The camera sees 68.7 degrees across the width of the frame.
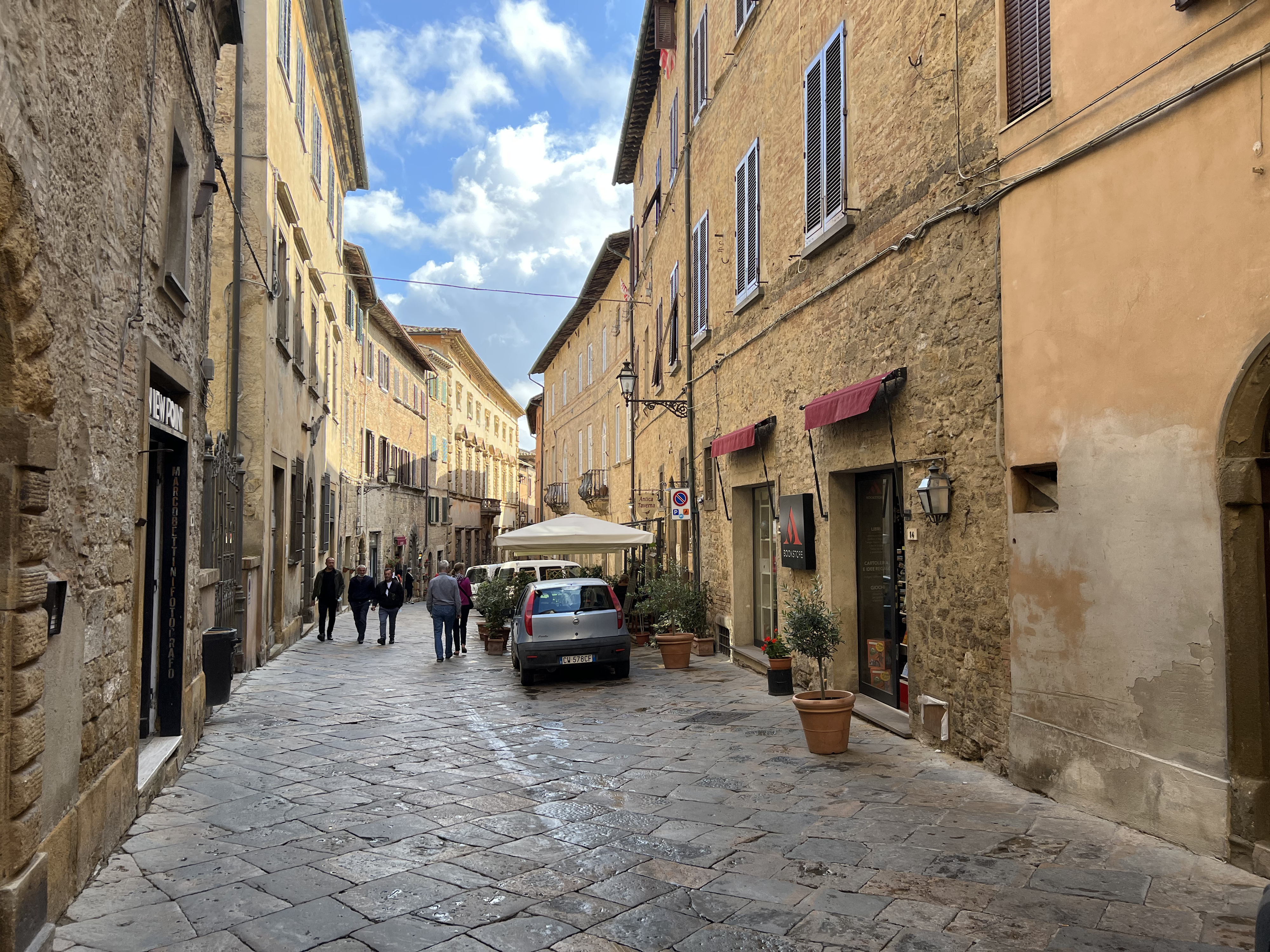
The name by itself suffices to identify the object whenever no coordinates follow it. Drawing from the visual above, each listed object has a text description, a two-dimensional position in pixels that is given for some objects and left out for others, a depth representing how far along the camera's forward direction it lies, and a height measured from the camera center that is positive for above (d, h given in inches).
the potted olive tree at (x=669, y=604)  496.4 -45.0
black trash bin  344.2 -50.4
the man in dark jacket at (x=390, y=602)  688.4 -56.0
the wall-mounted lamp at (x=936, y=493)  275.4 +8.6
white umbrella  571.5 -7.2
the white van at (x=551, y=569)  695.1 -32.6
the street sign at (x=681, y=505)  577.9 +12.2
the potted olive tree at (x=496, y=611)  606.9 -55.4
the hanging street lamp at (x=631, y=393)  619.8 +91.5
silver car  444.8 -49.9
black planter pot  385.1 -65.8
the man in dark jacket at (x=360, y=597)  698.8 -52.1
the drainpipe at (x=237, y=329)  484.1 +108.5
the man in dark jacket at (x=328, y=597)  707.4 -53.2
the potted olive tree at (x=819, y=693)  277.9 -51.7
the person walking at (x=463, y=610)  595.2 -54.0
